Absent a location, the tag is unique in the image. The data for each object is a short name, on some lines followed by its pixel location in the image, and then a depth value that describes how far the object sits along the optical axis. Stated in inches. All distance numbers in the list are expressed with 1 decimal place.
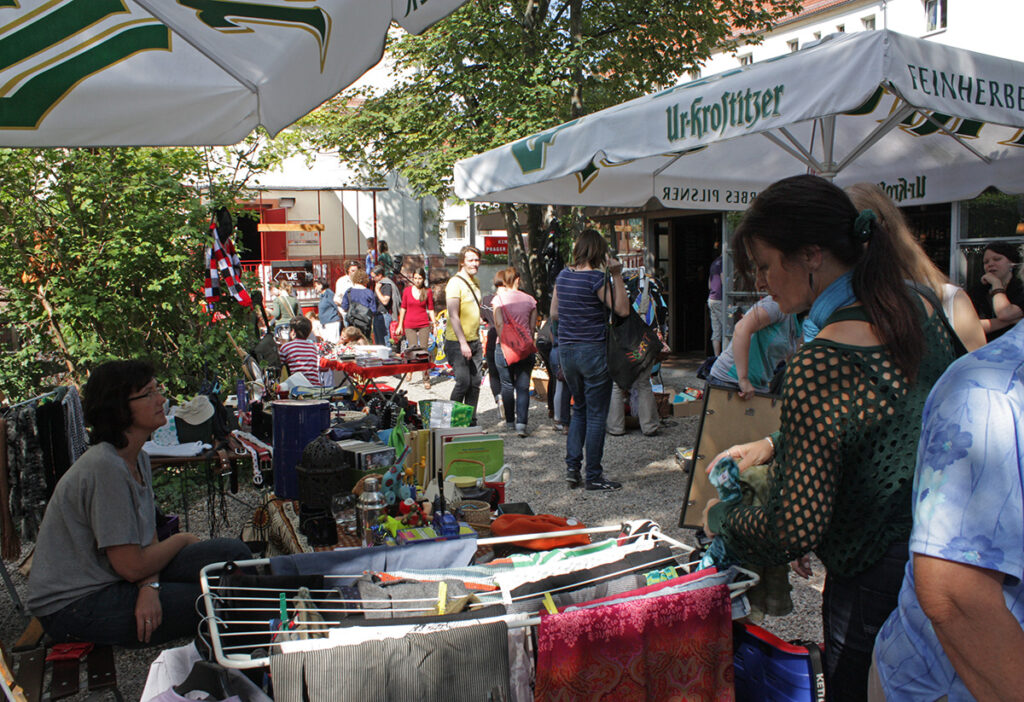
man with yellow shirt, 305.4
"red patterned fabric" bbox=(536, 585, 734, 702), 81.4
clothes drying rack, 80.9
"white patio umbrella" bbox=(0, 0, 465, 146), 106.7
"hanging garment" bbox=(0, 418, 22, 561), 152.9
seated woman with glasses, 117.6
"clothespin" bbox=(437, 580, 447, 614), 89.6
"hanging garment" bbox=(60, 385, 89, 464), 166.6
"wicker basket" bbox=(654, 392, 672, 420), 337.4
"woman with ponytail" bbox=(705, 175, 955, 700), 61.7
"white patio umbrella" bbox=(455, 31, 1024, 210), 139.5
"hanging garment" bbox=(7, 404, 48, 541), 157.9
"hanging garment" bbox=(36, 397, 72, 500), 161.5
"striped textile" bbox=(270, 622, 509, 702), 75.2
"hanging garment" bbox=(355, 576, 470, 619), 91.3
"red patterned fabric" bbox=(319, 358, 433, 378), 281.3
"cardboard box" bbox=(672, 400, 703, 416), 343.0
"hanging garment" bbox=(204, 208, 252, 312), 279.6
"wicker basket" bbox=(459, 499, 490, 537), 133.5
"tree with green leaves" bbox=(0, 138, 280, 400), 254.4
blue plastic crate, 81.6
